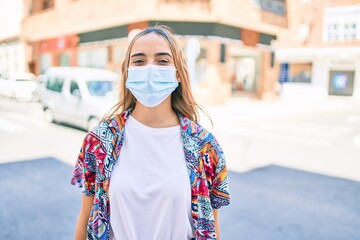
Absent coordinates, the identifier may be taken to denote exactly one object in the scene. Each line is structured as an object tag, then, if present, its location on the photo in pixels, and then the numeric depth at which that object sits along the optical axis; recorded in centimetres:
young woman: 167
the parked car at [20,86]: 1902
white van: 988
